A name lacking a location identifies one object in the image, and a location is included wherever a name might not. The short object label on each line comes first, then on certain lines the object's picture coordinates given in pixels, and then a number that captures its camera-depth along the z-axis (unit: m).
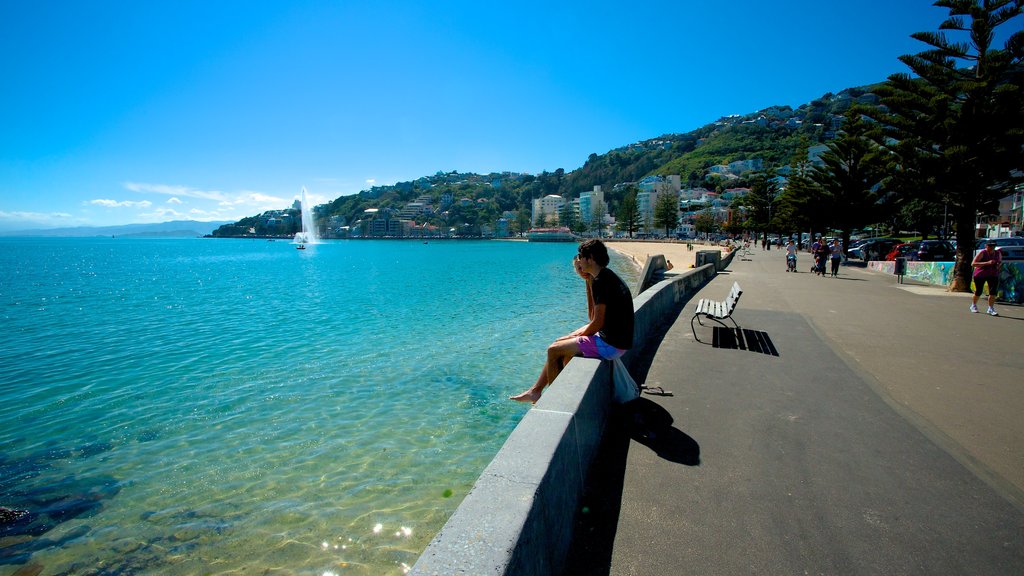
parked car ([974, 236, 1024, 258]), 19.86
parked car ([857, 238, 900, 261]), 25.38
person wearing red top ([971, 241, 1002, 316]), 8.97
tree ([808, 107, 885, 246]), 27.41
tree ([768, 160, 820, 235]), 30.20
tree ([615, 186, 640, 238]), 110.00
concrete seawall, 1.60
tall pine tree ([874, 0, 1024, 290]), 12.38
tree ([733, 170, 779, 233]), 56.83
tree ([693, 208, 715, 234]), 101.18
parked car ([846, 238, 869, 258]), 27.47
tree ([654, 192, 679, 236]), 98.06
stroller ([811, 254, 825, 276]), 18.14
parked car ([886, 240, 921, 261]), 21.16
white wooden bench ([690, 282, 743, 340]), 6.84
